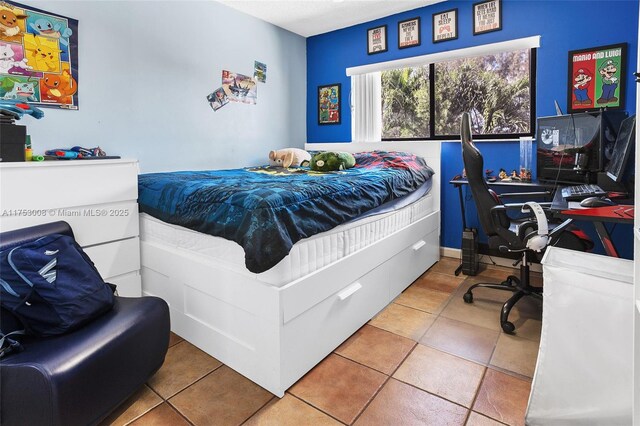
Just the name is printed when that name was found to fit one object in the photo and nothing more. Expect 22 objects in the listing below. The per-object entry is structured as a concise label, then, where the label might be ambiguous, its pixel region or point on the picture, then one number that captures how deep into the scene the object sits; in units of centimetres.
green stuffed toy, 300
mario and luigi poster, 275
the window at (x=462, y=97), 329
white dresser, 179
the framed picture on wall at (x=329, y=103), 436
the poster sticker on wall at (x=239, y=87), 368
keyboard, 192
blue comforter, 155
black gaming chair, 219
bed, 164
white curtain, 411
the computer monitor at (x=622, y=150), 187
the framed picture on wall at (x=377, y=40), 391
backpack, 139
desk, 140
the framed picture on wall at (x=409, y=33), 369
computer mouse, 167
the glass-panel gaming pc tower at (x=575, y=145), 233
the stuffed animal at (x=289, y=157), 363
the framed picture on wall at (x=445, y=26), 345
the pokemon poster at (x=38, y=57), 230
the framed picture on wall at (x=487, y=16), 321
